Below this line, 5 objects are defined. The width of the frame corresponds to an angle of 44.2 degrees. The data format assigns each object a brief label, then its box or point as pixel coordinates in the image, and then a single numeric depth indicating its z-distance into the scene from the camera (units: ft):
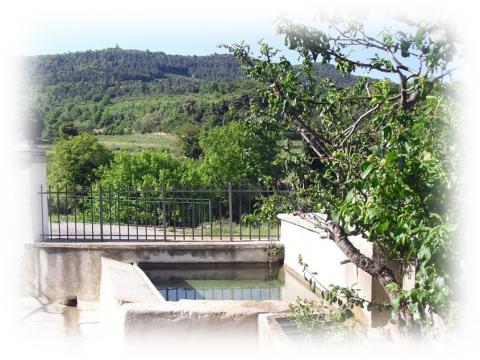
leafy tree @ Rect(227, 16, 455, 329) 10.94
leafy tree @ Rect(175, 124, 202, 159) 146.82
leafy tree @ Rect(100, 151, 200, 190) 78.43
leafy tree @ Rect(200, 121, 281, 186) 95.50
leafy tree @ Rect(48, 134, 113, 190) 120.88
